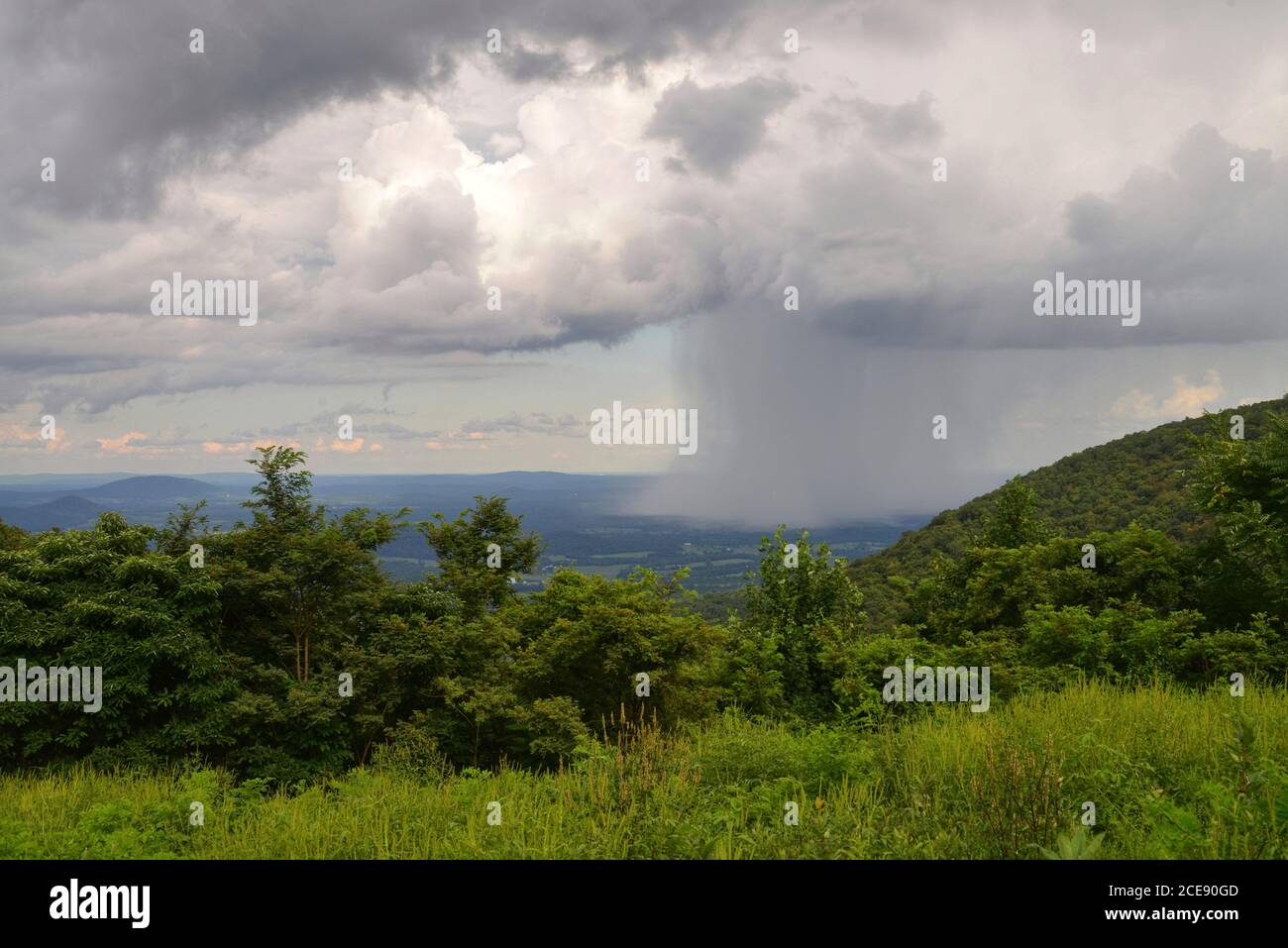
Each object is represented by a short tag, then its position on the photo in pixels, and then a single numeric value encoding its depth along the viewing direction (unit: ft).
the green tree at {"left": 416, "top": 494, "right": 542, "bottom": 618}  82.17
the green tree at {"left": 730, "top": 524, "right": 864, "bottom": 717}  65.82
